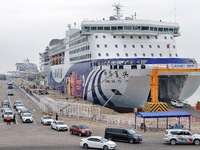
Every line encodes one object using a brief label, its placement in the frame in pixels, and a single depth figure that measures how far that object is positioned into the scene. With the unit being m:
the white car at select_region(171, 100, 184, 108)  41.16
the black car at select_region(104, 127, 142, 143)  24.51
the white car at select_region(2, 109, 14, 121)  36.53
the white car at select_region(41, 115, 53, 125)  34.62
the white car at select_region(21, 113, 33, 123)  35.72
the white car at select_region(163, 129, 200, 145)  24.34
